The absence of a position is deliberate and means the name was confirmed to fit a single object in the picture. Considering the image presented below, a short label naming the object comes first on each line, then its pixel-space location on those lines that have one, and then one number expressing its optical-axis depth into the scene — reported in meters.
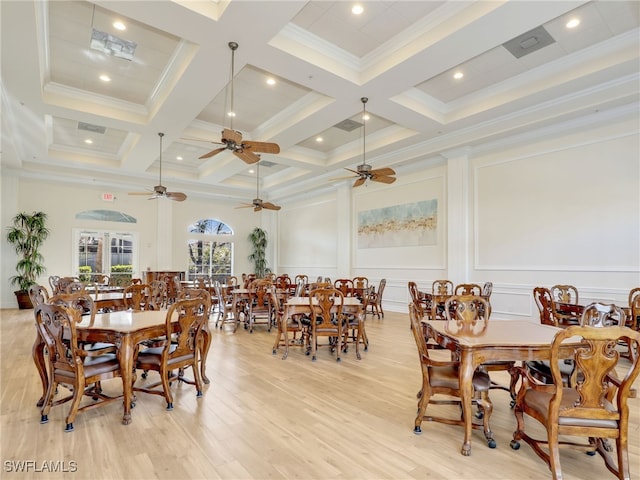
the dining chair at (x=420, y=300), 6.18
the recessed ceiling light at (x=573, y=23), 4.57
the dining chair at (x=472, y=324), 2.91
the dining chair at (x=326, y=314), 4.74
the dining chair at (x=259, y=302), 6.69
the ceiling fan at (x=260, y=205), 9.23
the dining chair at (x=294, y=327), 5.01
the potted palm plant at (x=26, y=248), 9.36
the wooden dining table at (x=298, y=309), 4.84
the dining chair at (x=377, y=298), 8.14
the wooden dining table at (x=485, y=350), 2.39
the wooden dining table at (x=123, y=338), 2.96
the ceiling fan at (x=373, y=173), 6.37
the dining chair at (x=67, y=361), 2.79
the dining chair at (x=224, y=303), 7.10
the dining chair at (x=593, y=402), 1.99
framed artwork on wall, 8.68
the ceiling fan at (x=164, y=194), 7.80
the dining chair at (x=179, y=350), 3.20
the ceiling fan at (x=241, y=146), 4.55
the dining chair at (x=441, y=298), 5.30
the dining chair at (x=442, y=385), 2.62
